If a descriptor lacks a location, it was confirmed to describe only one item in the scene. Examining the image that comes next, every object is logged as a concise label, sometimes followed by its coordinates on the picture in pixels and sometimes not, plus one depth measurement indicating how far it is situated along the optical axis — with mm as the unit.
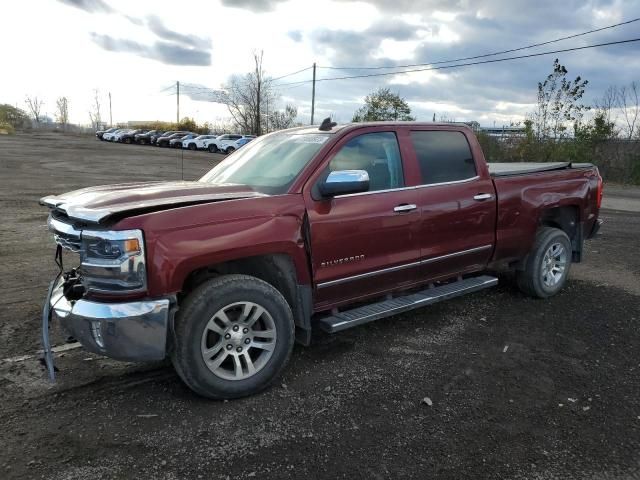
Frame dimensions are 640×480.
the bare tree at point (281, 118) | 58062
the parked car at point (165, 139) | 53281
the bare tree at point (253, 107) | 55625
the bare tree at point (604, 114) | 24109
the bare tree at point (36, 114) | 121625
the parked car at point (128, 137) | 56500
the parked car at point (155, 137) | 54450
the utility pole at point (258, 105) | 55188
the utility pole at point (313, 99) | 47753
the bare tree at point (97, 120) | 127625
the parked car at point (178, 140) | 50200
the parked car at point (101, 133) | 61472
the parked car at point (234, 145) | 43728
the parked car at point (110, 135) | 58562
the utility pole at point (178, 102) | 83562
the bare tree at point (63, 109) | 127425
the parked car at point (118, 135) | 57375
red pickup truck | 3100
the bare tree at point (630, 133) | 24150
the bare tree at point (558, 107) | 24469
